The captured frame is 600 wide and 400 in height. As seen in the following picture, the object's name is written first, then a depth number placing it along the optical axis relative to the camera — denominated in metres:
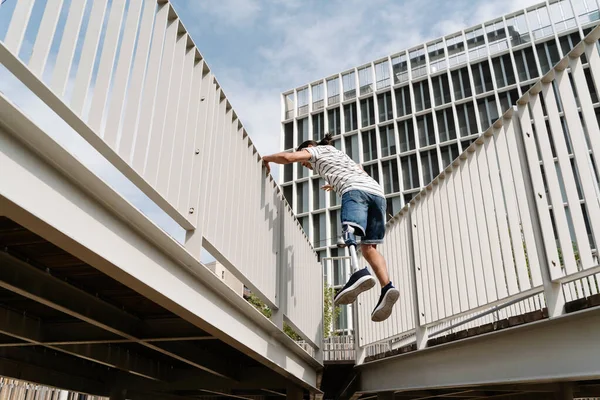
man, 3.66
